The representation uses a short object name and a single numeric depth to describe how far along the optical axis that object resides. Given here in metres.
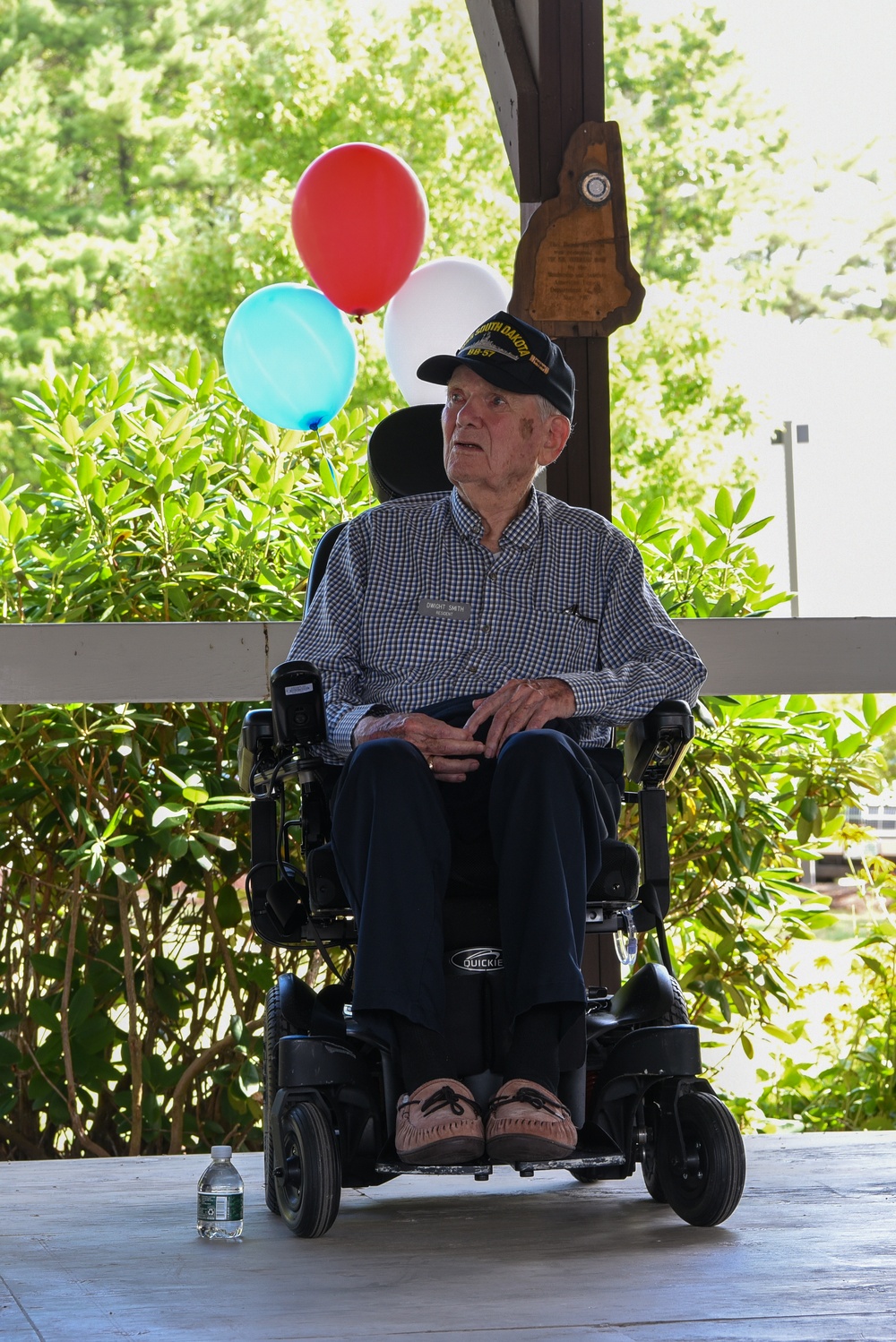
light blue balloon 6.36
